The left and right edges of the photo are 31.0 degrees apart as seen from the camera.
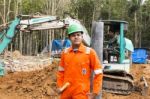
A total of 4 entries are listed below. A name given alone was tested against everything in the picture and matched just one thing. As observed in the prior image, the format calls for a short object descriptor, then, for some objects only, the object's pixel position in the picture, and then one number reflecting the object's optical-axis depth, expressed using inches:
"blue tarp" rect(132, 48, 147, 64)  648.1
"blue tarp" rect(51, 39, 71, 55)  690.0
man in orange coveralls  122.9
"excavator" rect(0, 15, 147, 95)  307.3
